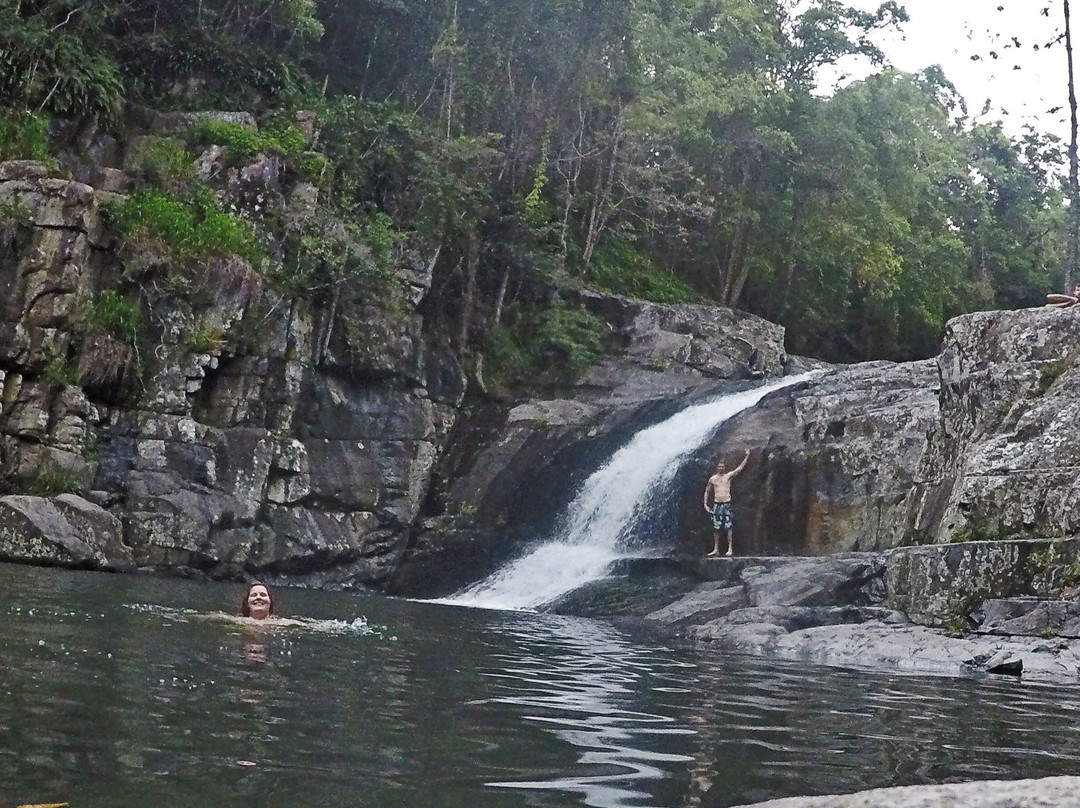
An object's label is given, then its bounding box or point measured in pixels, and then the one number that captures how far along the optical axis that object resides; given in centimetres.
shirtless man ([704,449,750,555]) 1673
